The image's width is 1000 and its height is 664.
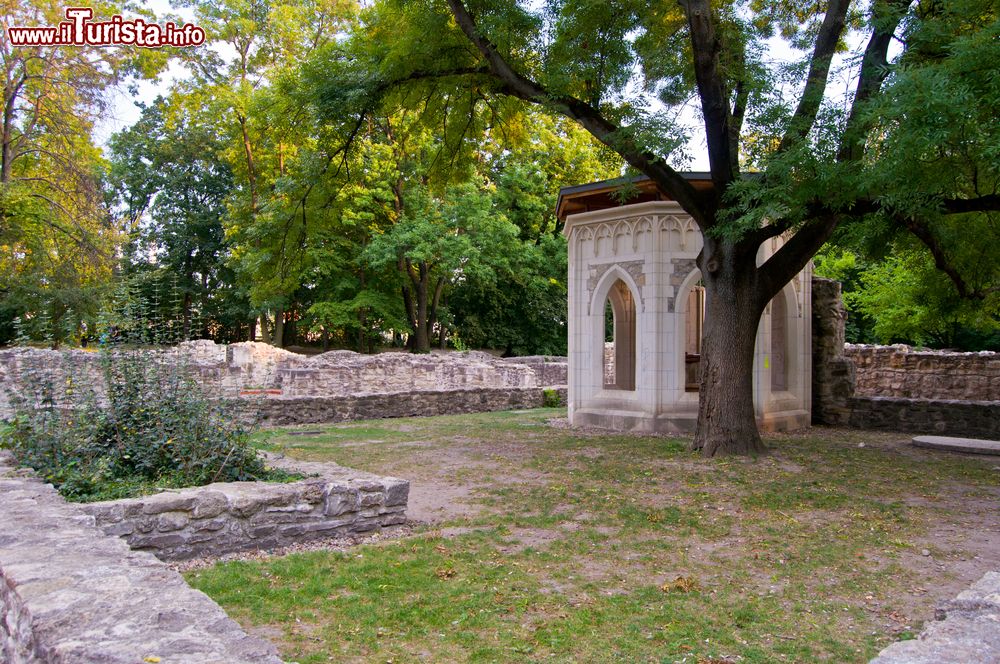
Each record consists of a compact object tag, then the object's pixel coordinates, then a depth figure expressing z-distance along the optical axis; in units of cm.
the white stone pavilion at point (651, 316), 1347
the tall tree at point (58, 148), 2097
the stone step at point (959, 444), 1151
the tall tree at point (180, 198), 3997
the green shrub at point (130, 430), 590
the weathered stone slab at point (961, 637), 272
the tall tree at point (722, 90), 870
